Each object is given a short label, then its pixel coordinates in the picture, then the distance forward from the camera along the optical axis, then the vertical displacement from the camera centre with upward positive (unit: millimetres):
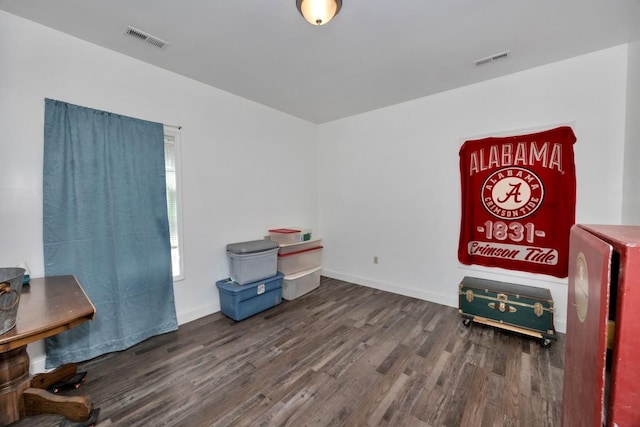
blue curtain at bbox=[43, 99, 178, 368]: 1971 -176
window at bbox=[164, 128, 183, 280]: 2645 +76
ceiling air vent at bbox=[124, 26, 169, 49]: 1981 +1344
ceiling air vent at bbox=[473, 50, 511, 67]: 2288 +1342
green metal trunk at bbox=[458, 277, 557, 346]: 2271 -1004
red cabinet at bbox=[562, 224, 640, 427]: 433 -243
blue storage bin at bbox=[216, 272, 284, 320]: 2797 -1081
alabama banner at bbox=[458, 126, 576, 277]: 2471 +10
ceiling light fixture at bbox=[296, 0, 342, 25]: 1475 +1146
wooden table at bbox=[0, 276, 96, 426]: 1272 -910
